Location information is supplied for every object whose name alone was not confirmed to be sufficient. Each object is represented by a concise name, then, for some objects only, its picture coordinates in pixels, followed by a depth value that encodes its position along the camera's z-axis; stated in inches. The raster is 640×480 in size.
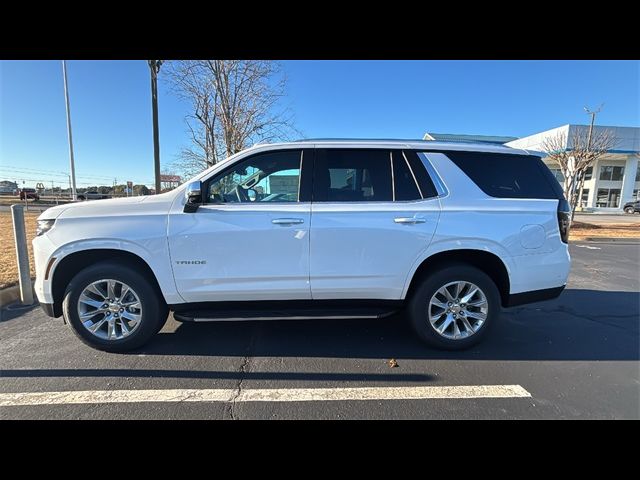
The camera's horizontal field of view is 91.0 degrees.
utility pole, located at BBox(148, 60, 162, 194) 354.0
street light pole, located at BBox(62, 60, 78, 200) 832.0
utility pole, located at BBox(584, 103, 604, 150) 662.2
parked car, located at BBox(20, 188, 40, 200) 1598.2
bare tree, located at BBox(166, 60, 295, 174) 476.7
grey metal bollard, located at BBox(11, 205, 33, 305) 171.9
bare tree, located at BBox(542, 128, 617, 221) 654.5
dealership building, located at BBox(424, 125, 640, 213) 1379.2
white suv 119.2
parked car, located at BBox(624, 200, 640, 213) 1353.3
